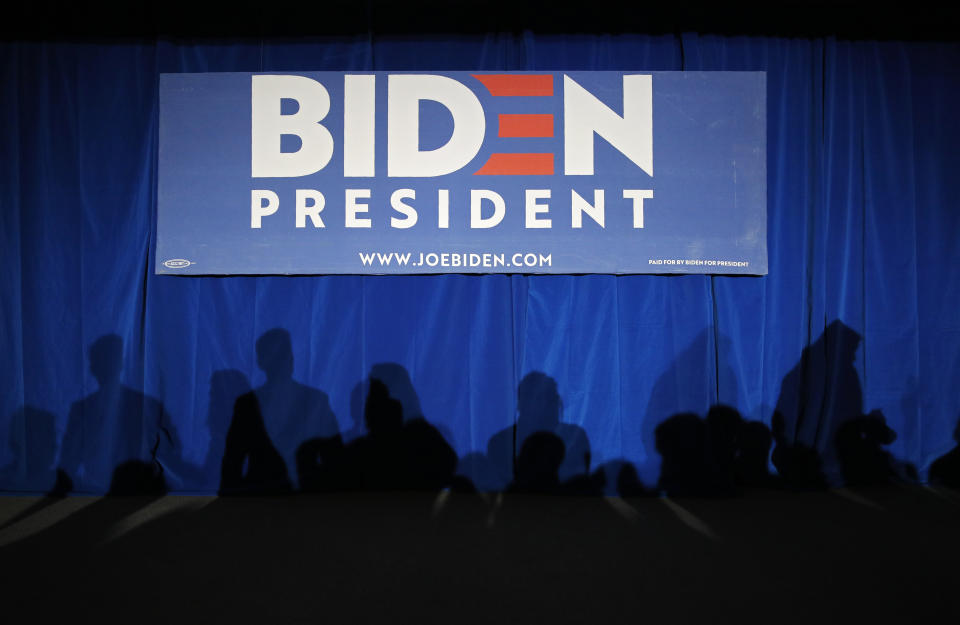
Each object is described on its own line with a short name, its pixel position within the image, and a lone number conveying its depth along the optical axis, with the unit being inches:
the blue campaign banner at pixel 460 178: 106.5
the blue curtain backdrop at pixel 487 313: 108.5
